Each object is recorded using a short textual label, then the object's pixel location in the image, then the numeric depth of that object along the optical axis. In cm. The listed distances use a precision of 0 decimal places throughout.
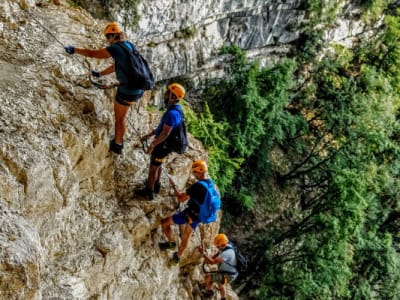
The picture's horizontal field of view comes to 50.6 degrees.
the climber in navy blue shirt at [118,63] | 641
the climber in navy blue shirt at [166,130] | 684
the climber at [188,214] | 746
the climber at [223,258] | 919
